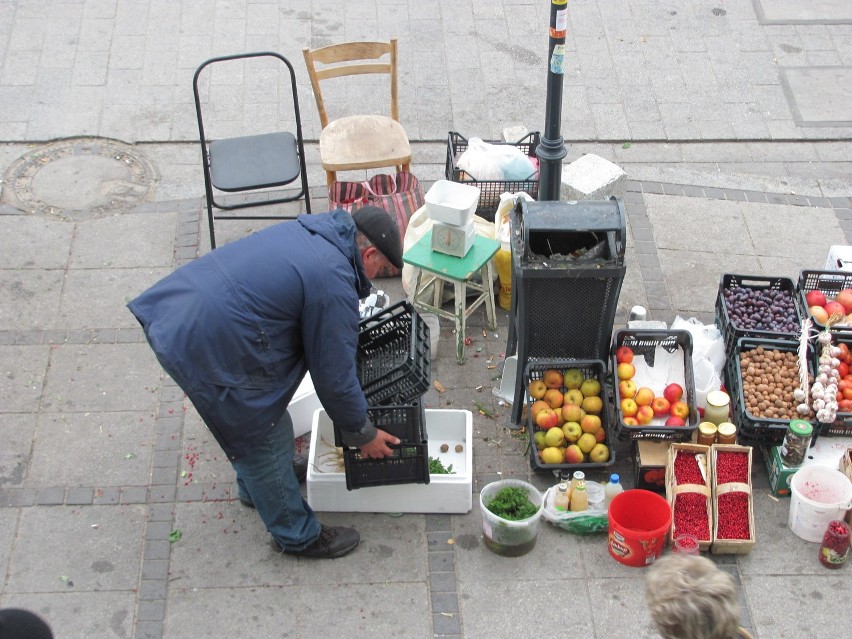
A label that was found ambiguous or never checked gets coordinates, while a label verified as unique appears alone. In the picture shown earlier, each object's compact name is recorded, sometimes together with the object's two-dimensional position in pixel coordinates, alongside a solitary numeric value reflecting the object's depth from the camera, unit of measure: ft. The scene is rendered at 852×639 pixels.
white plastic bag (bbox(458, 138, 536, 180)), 20.77
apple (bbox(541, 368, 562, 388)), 16.94
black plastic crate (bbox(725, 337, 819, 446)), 16.21
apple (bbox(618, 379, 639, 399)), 16.66
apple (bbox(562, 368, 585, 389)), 16.96
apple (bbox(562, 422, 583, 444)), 16.39
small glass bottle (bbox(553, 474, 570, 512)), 15.75
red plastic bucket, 14.90
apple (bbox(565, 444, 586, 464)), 16.29
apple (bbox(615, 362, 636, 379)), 16.90
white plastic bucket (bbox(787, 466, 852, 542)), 15.33
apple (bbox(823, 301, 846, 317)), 17.71
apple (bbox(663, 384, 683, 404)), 16.63
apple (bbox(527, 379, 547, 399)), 16.85
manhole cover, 22.47
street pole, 17.44
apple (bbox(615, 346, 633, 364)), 17.15
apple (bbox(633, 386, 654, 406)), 16.57
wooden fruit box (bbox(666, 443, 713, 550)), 15.35
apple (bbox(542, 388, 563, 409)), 16.80
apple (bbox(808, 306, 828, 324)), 17.63
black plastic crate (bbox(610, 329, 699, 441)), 16.12
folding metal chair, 19.75
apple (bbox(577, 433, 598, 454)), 16.37
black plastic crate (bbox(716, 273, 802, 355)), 17.42
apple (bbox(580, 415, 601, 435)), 16.43
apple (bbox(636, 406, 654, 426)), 16.37
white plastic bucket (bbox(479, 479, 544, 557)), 15.03
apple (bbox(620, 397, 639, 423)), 16.46
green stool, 18.15
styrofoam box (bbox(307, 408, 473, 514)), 15.75
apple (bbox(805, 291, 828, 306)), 18.08
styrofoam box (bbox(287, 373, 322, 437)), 17.02
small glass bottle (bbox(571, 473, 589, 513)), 15.60
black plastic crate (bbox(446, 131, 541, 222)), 20.62
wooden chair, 20.89
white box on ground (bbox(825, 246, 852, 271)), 19.03
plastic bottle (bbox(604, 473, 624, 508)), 15.48
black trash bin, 15.57
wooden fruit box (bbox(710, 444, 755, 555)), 15.26
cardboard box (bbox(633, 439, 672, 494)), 16.11
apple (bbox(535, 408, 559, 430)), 16.51
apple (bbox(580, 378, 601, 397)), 16.88
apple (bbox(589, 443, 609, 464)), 16.33
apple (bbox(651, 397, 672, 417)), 16.52
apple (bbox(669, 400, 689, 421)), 16.35
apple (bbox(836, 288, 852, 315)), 17.97
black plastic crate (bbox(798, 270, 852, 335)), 18.43
